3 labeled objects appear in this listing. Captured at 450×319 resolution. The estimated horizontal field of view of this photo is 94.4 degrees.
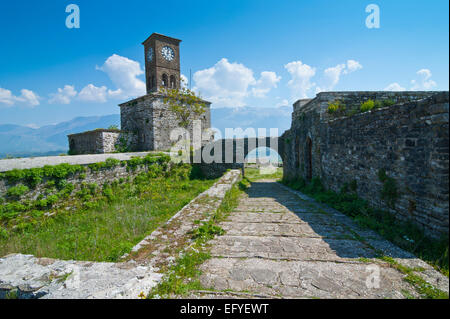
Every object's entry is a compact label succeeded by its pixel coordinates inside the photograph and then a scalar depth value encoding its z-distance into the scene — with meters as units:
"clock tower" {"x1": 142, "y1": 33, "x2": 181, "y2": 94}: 25.11
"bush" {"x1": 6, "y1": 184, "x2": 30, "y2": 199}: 6.56
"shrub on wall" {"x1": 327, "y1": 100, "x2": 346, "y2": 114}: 8.71
